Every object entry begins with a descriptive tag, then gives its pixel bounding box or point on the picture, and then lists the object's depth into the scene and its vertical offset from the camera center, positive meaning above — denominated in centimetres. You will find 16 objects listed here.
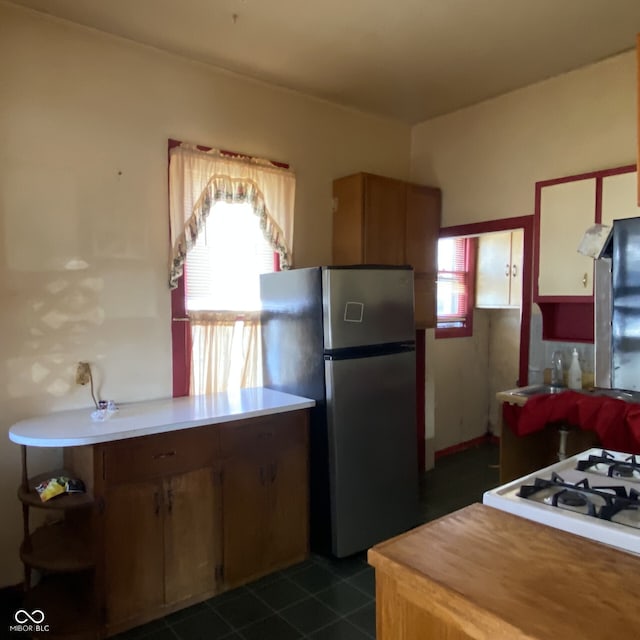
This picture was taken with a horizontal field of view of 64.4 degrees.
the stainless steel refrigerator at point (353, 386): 268 -43
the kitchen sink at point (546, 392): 268 -51
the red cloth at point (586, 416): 246 -57
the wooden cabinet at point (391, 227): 338 +56
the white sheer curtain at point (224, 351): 293 -26
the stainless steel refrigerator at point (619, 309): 141 +0
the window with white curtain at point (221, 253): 284 +33
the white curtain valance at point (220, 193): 281 +68
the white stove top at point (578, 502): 111 -49
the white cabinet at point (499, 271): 453 +34
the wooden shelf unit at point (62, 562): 208 -105
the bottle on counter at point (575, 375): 309 -41
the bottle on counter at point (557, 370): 320 -40
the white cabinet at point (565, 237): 285 +41
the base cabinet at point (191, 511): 215 -95
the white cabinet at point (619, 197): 267 +59
